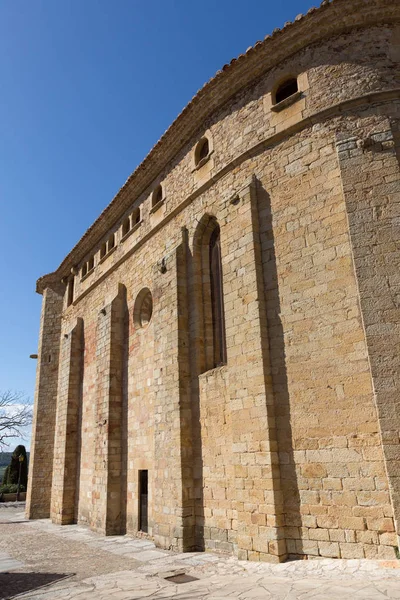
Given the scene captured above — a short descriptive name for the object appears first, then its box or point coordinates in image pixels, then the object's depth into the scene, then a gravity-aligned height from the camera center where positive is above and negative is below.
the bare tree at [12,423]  28.27 +1.91
